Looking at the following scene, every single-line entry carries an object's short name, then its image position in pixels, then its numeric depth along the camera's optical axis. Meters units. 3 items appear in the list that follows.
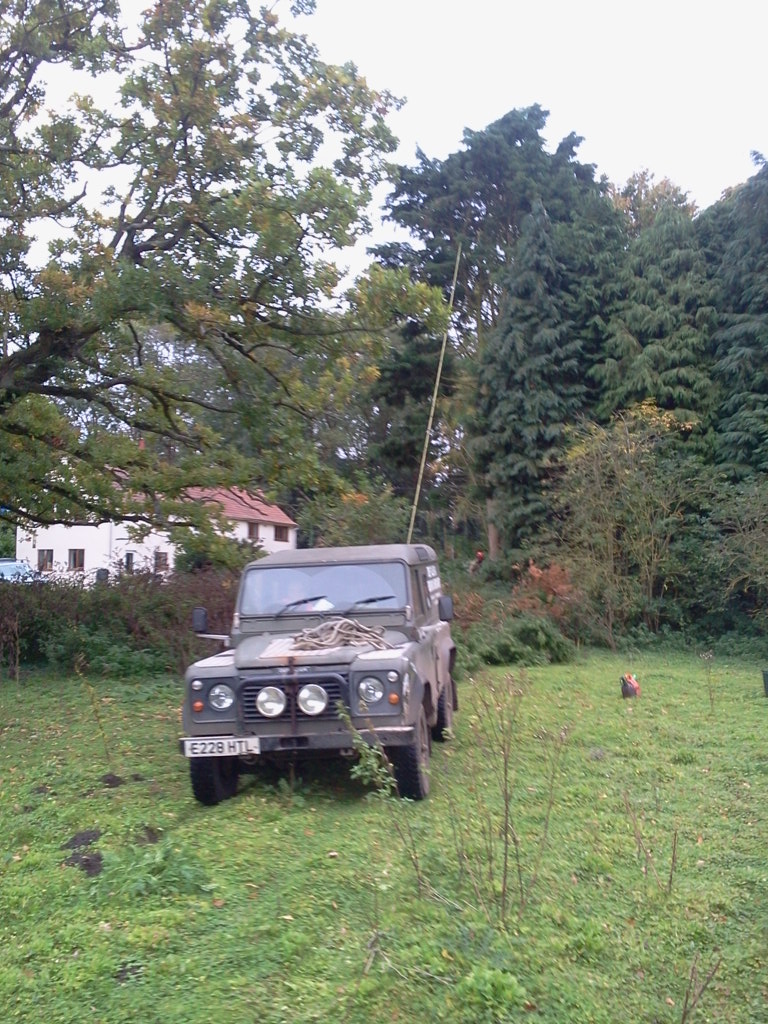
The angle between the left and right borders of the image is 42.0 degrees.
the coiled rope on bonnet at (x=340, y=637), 7.17
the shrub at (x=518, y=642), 16.04
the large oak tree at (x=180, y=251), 11.99
